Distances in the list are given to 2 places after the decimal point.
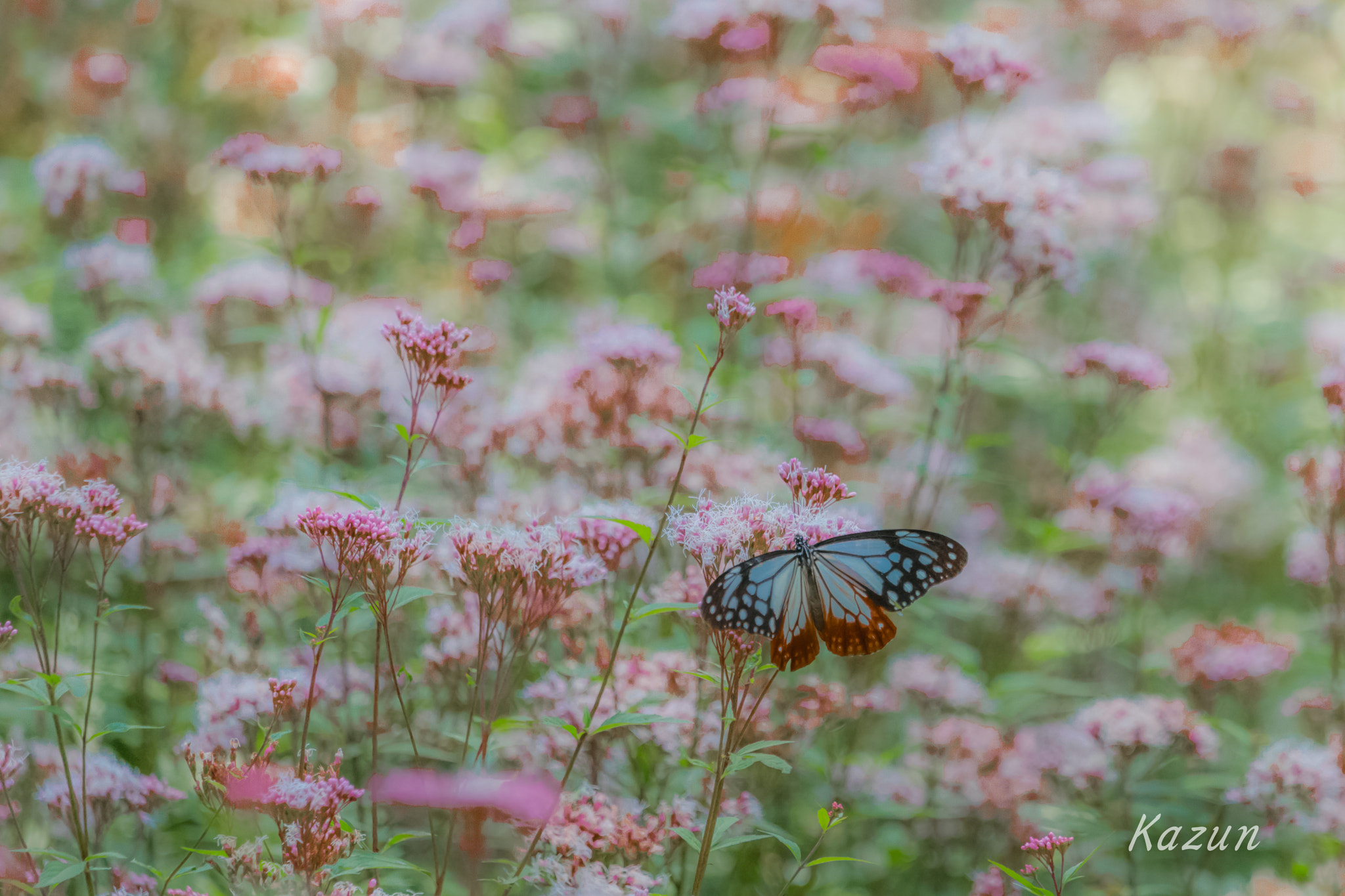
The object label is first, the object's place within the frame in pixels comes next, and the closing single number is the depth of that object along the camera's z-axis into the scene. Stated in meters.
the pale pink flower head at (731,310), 4.16
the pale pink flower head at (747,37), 7.70
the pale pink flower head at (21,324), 7.21
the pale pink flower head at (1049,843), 4.06
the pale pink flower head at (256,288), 7.79
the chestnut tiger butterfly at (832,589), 3.84
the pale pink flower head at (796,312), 6.42
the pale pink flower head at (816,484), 4.36
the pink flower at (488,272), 7.65
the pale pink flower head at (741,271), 7.21
